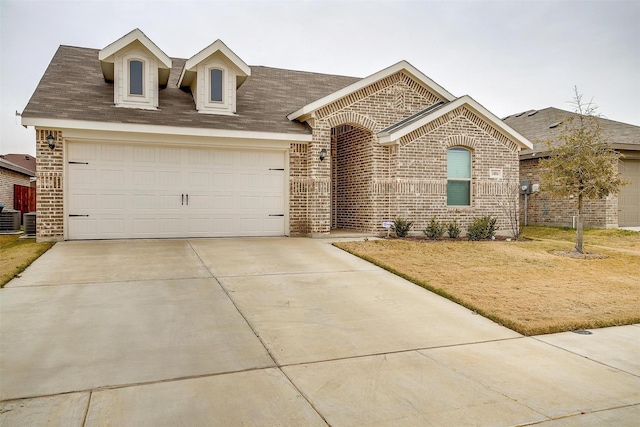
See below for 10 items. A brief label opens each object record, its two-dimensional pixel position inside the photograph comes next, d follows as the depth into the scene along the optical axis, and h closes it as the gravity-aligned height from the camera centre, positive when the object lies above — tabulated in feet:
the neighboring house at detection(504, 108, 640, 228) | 55.11 +1.30
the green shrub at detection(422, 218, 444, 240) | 43.55 -2.17
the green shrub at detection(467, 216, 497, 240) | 44.93 -2.07
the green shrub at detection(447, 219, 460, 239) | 45.11 -2.26
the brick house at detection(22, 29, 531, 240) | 38.73 +5.47
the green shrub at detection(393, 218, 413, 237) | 44.11 -1.82
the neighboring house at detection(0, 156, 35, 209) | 72.79 +5.04
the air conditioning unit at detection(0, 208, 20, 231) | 51.78 -1.36
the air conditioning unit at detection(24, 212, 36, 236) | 42.32 -1.39
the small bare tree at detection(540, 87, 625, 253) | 38.27 +3.06
